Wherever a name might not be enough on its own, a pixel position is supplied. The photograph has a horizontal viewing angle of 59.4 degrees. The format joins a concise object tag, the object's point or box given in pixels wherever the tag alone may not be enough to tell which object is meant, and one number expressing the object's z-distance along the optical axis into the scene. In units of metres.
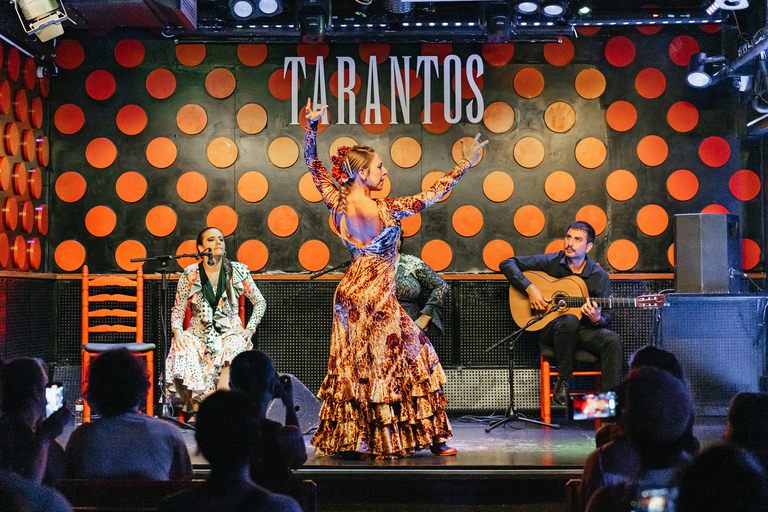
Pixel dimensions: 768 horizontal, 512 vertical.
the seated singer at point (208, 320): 5.26
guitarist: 5.25
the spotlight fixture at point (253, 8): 5.62
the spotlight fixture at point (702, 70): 5.95
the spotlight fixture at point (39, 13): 5.23
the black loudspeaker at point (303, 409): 4.76
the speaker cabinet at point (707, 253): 5.65
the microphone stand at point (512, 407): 5.27
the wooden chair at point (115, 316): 5.41
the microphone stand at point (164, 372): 5.11
